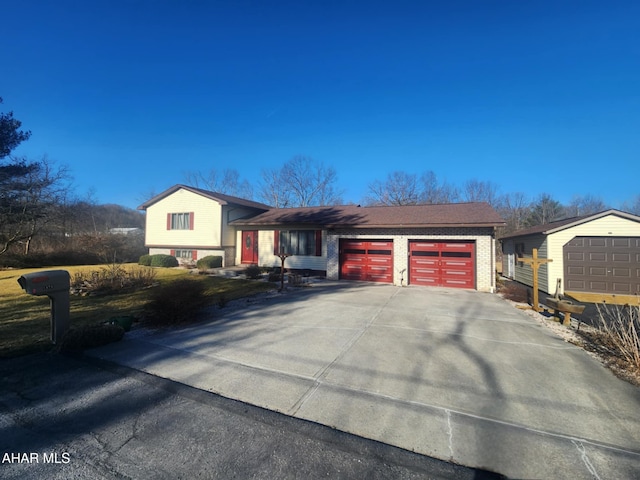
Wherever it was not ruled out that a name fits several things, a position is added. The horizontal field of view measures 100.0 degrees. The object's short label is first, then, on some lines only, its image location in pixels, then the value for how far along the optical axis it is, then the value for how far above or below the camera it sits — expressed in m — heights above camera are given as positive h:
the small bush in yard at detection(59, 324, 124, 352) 4.94 -1.70
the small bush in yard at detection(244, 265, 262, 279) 14.61 -1.24
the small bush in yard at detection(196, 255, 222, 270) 16.61 -0.85
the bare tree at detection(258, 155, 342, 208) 36.16 +7.08
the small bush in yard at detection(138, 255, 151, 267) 19.18 -0.84
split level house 12.23 +0.71
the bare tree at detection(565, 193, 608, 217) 42.25 +6.96
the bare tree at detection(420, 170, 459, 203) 35.97 +7.38
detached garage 11.06 -0.18
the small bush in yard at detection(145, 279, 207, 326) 6.71 -1.44
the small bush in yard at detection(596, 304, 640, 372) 4.43 -1.71
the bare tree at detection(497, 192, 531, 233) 33.38 +5.17
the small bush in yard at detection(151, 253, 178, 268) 18.64 -0.84
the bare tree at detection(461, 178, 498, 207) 37.75 +7.74
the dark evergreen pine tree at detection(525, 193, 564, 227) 36.34 +5.75
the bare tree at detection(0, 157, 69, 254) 14.96 +3.11
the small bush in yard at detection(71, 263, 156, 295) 10.20 -1.34
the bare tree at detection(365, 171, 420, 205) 34.59 +7.06
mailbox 4.86 -0.84
